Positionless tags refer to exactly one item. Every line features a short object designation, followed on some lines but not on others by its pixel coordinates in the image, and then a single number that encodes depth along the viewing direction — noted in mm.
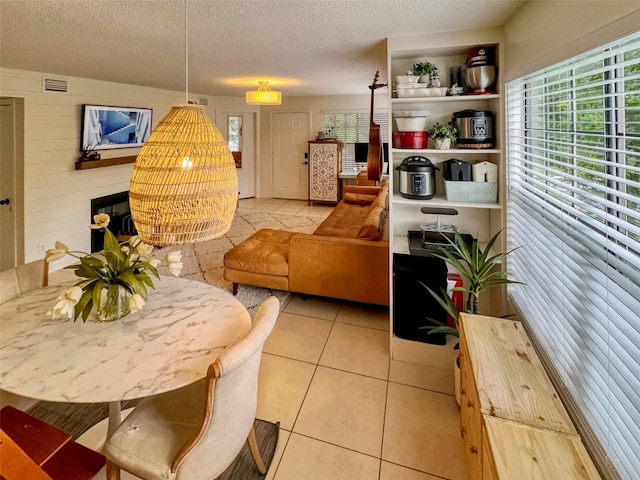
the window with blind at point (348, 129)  7293
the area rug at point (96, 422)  1606
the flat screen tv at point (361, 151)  7191
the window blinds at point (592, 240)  979
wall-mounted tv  4082
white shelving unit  2139
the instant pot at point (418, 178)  2273
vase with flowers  1391
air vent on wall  3607
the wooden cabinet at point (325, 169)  7125
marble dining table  1132
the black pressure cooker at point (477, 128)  2158
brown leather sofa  2867
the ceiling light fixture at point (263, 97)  3793
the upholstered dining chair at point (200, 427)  1126
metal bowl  2080
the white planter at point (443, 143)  2250
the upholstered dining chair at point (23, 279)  1732
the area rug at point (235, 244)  3445
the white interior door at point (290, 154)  7594
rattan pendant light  1341
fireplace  4469
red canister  2291
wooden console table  928
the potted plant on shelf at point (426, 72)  2223
